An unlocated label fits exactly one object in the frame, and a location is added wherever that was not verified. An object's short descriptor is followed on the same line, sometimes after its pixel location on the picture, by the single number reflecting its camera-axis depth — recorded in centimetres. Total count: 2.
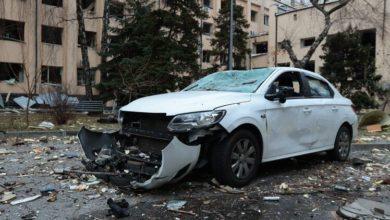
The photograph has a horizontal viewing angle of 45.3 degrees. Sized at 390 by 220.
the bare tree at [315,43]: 1812
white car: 570
